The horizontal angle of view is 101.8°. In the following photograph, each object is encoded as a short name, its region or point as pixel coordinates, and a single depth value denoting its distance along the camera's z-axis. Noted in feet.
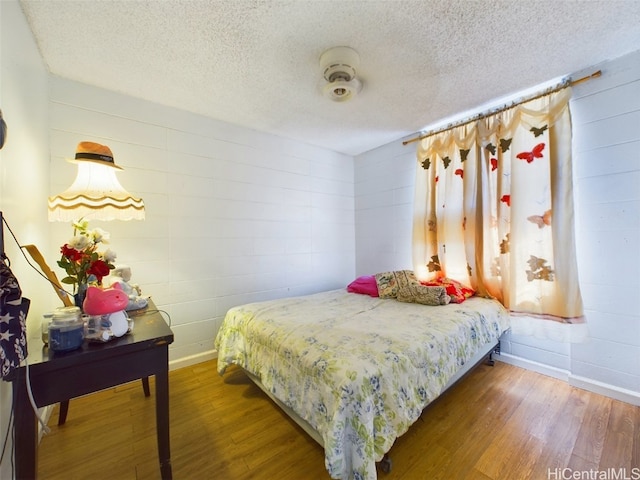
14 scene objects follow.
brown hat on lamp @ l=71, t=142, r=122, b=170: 4.65
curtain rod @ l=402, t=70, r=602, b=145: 6.04
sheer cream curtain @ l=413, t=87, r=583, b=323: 6.30
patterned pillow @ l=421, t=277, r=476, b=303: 7.30
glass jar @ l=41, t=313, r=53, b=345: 3.45
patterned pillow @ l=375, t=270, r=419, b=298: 8.08
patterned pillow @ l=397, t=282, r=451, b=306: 7.04
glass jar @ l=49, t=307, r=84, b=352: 3.13
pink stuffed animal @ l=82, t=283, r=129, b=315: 3.31
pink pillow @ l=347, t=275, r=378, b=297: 8.52
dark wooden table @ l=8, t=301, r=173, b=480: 2.86
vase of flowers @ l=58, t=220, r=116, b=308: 3.71
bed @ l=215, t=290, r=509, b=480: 3.63
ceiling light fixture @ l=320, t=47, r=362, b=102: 5.31
